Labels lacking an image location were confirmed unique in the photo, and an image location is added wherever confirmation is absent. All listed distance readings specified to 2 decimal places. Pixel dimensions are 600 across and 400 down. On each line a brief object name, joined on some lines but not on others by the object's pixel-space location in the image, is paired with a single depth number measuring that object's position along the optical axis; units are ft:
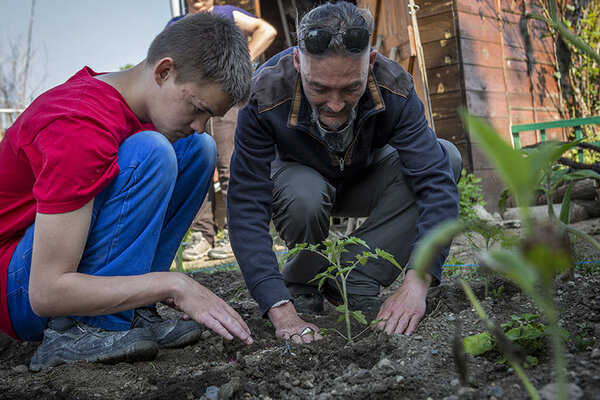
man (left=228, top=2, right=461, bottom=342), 6.21
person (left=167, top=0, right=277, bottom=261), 15.02
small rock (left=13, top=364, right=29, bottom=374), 5.74
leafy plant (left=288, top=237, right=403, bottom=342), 5.49
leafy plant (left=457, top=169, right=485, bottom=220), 14.82
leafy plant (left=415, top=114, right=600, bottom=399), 2.04
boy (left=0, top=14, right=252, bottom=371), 5.01
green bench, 15.04
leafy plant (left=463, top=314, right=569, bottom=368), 4.27
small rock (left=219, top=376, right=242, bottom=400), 4.26
